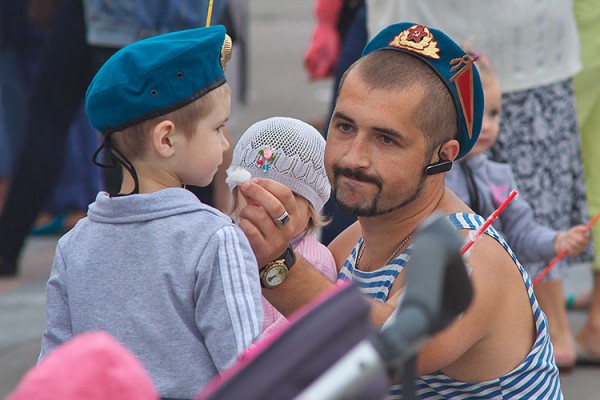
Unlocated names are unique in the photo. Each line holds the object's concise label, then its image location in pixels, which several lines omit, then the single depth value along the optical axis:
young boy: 4.45
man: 4.79
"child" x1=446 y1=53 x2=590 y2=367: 7.65
